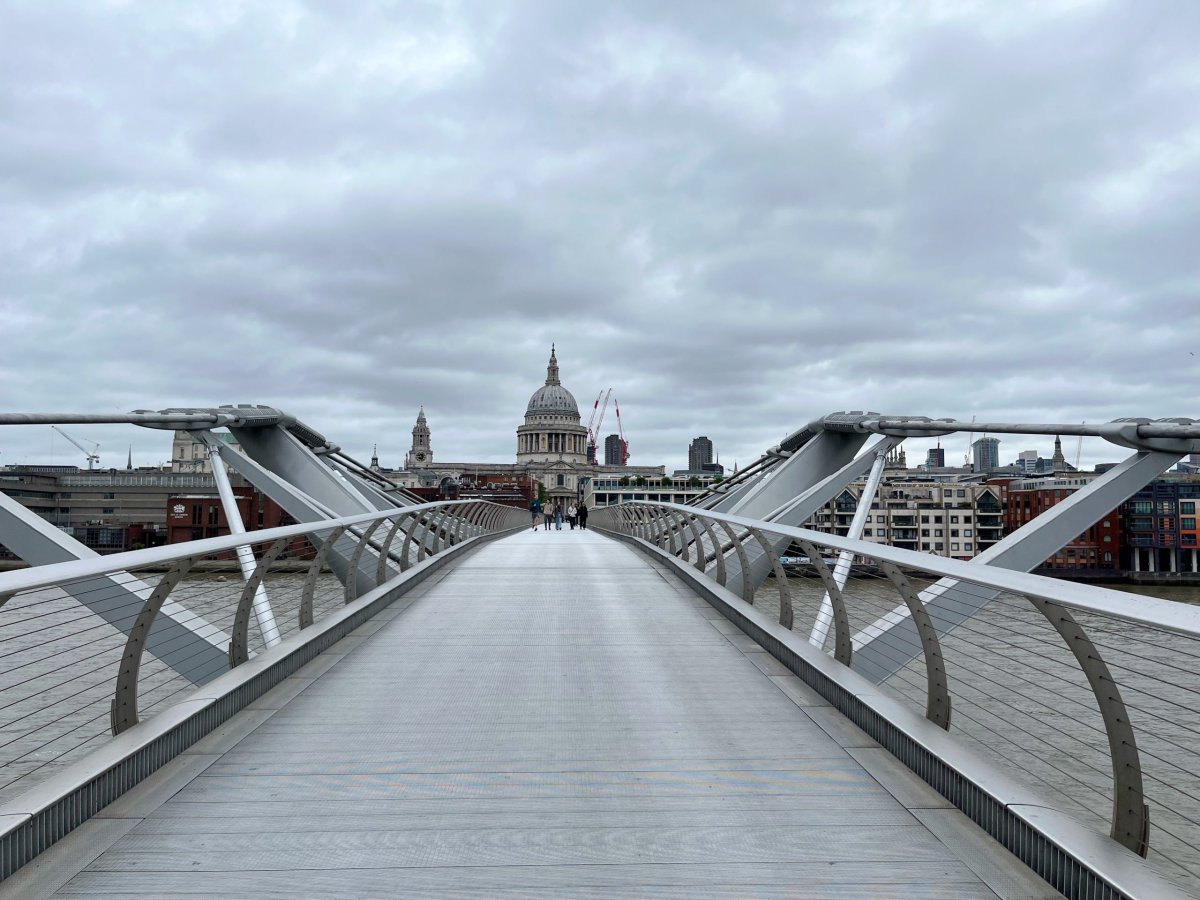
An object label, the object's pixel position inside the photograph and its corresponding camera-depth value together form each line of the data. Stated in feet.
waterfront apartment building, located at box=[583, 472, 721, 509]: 461.37
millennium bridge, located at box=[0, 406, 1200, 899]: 10.90
